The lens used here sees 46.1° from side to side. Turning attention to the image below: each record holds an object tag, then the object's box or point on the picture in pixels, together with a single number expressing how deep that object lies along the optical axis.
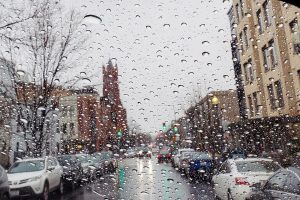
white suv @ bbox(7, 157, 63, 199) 9.59
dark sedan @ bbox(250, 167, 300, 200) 4.52
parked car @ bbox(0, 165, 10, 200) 7.66
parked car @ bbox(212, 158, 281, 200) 6.72
